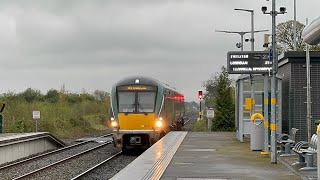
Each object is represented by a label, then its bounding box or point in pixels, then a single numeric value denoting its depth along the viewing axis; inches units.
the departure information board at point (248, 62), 738.2
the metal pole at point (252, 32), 1159.8
